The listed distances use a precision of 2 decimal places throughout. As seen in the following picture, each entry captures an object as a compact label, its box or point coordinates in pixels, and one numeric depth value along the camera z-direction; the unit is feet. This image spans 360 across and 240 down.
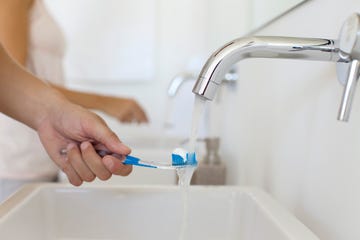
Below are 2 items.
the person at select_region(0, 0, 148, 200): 2.58
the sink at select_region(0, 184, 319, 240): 1.80
